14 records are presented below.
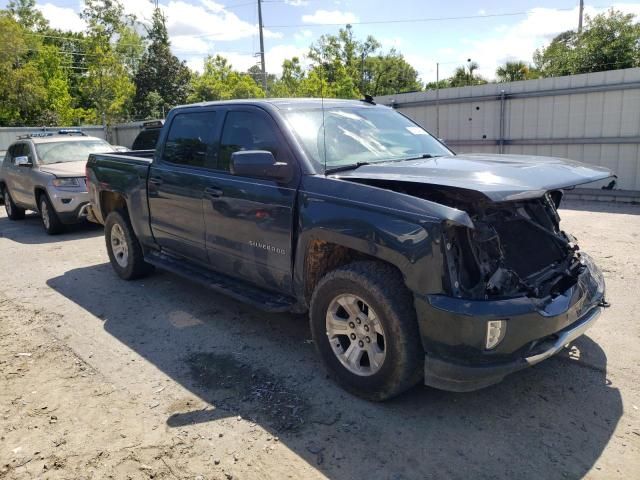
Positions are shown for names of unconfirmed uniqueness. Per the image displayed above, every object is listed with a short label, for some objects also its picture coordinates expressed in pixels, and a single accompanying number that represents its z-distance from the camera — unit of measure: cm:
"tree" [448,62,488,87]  3716
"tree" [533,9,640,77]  2208
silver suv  952
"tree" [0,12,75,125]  2870
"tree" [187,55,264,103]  3600
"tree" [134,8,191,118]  4203
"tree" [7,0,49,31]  4181
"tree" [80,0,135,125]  2834
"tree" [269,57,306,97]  3169
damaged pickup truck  300
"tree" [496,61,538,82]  3744
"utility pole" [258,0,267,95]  3005
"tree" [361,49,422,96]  4847
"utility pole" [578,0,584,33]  3538
